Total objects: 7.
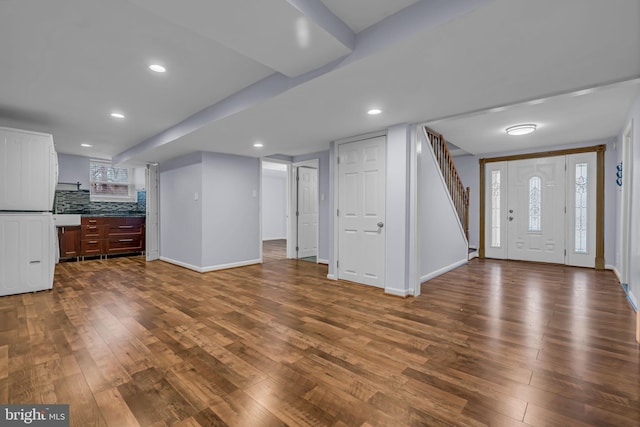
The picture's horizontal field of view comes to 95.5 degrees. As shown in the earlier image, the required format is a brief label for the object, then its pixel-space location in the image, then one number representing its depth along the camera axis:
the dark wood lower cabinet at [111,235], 6.32
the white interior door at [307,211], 6.69
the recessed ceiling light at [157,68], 2.50
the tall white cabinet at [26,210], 3.63
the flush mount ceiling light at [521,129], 4.24
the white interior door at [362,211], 4.06
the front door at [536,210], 5.68
